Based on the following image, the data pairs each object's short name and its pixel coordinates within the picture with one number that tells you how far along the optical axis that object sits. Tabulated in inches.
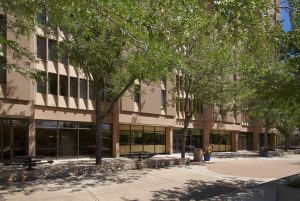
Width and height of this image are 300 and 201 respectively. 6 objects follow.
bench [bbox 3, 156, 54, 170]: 438.8
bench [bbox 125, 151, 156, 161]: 588.3
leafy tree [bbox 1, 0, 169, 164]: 214.5
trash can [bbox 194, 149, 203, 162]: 658.5
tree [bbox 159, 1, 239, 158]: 598.8
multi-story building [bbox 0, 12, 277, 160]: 566.7
